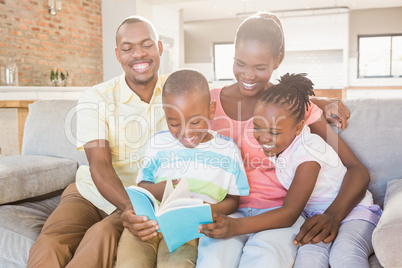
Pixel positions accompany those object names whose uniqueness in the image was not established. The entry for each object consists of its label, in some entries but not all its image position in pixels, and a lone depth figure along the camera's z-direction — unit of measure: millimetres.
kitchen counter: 4852
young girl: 1282
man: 1461
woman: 1198
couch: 1297
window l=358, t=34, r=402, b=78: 9094
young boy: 1374
